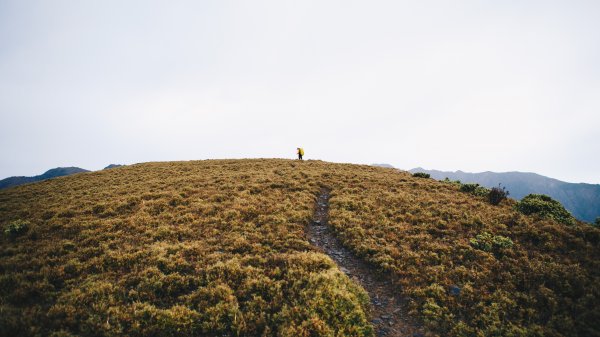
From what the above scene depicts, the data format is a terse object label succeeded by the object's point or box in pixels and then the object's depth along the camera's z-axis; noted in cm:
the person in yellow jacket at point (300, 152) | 3659
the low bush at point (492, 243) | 1219
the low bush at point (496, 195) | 1855
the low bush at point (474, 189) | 2069
